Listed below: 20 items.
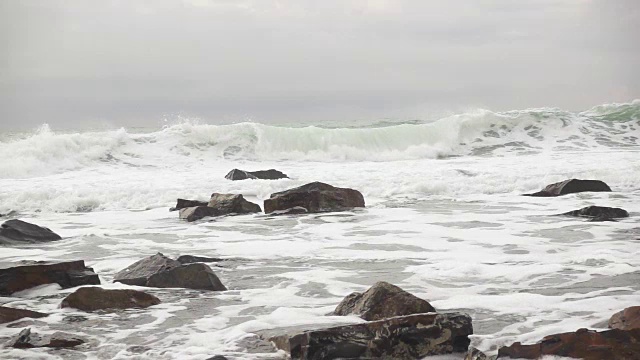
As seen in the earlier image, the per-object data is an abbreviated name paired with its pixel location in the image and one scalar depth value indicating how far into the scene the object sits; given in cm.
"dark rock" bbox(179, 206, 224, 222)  1003
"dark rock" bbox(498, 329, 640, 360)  332
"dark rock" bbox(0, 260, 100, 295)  540
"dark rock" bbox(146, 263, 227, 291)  552
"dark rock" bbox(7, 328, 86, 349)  398
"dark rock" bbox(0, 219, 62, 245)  819
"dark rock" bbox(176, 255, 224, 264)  632
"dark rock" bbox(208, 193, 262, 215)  1044
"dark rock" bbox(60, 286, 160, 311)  487
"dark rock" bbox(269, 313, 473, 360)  362
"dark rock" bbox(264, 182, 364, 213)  1038
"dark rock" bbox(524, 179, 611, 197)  1129
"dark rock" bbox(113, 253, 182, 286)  563
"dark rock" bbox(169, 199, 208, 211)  1082
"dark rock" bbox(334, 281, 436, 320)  427
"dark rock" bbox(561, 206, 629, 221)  881
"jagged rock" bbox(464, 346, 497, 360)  349
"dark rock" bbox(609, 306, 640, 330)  364
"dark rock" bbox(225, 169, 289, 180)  1475
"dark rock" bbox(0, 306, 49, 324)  450
